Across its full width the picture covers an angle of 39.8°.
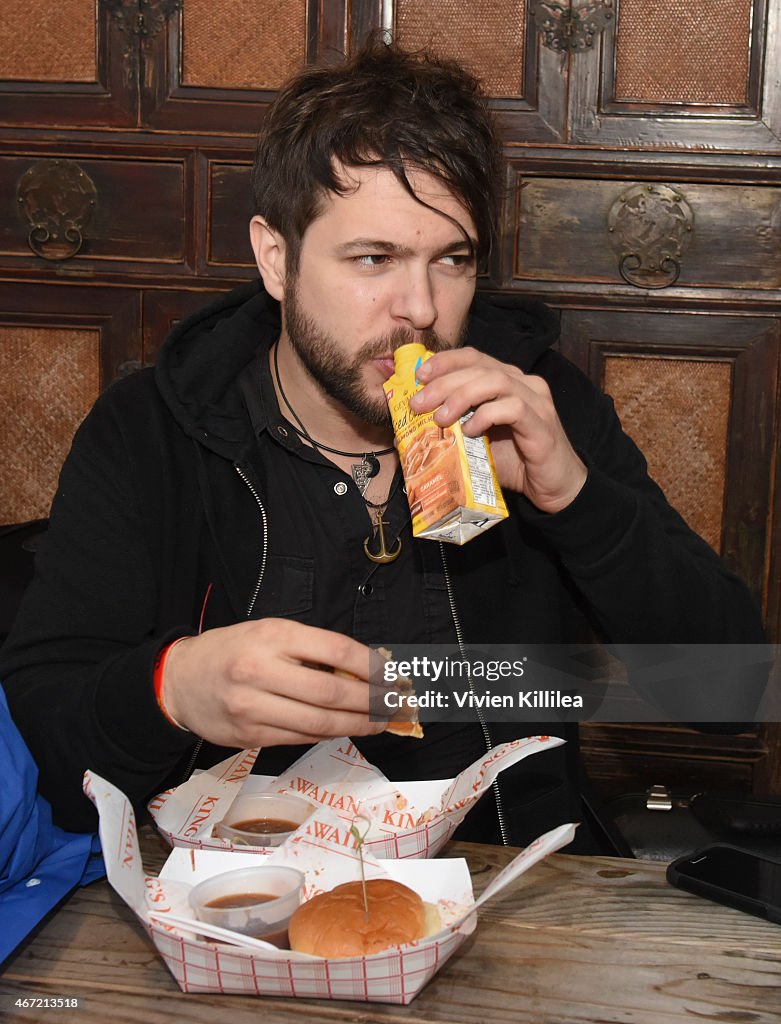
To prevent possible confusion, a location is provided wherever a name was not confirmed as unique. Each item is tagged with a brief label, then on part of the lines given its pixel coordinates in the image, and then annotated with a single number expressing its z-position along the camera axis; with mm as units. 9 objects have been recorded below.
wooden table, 734
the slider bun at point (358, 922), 740
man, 1199
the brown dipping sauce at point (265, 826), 893
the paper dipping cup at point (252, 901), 751
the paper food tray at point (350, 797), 881
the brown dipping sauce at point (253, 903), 764
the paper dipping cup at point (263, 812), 892
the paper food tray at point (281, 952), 726
